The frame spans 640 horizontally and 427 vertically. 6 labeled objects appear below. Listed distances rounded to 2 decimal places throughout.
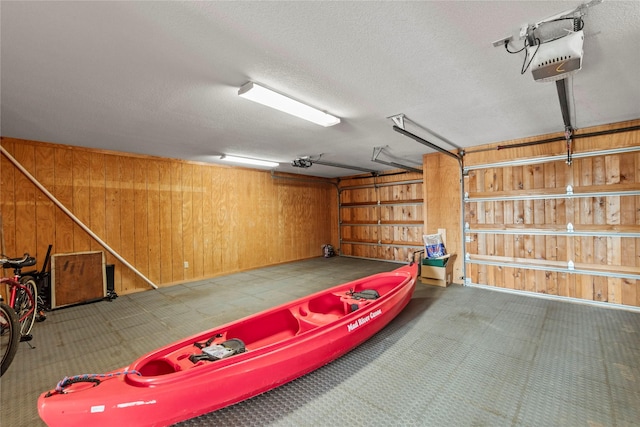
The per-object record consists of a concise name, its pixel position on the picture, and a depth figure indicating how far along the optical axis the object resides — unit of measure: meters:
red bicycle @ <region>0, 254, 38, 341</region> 2.80
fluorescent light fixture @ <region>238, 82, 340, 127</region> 2.35
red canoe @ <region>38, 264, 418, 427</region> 1.42
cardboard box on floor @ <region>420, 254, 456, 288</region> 4.84
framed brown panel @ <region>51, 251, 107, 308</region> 4.03
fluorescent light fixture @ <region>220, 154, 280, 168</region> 5.50
